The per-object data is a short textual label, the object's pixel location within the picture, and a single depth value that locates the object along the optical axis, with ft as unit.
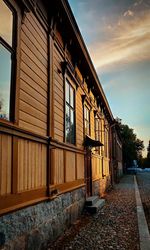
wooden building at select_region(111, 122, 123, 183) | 58.11
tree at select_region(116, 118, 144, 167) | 136.96
